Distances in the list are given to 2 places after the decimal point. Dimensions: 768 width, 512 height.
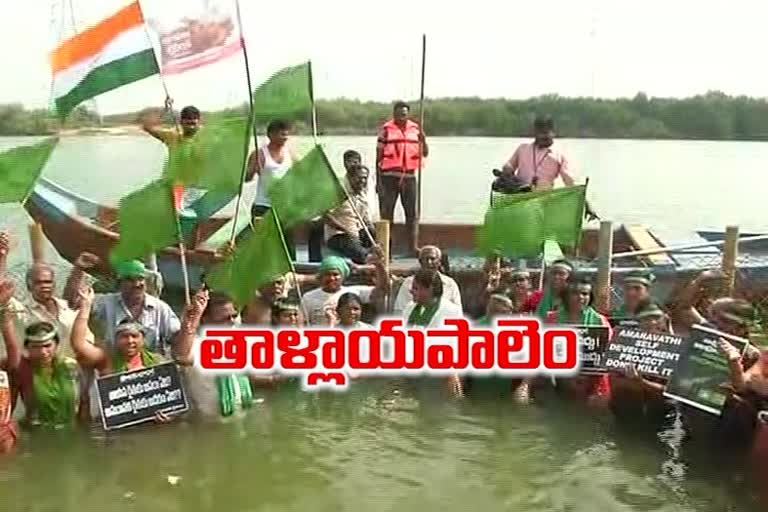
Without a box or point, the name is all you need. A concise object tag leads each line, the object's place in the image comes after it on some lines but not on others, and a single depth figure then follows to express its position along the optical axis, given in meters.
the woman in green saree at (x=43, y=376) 6.03
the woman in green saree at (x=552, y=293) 7.20
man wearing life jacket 10.11
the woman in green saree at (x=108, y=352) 6.21
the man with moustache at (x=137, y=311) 6.65
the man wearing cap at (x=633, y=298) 6.80
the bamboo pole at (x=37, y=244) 8.20
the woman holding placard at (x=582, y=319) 6.99
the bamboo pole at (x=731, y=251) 8.38
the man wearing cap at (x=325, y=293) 7.45
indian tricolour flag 7.14
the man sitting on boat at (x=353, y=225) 9.16
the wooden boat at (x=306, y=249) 9.16
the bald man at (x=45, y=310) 6.41
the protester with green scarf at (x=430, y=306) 7.37
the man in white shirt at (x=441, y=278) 7.57
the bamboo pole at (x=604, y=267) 8.35
